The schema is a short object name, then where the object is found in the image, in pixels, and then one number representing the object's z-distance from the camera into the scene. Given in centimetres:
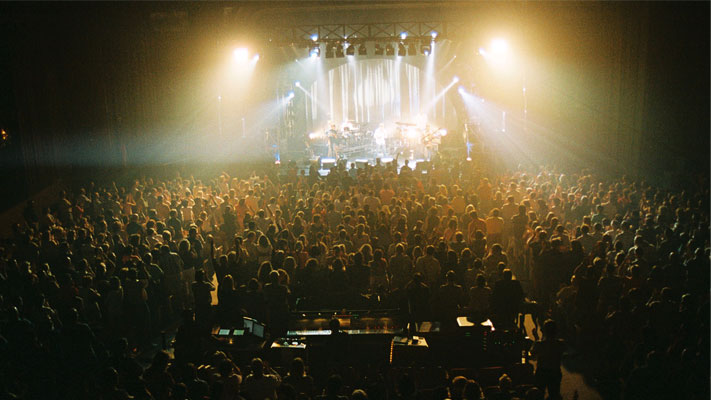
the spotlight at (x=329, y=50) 2153
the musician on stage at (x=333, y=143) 3297
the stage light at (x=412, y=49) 2168
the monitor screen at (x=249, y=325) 739
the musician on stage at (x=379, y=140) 3604
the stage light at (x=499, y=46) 2412
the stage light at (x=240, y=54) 2379
